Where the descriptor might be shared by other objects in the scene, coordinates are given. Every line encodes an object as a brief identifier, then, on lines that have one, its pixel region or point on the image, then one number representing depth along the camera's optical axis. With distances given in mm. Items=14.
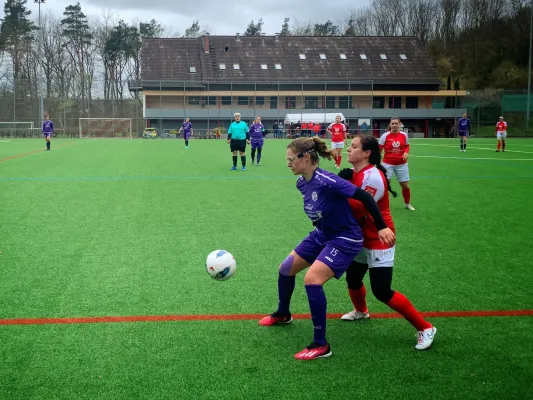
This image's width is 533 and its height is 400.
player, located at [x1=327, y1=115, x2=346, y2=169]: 19938
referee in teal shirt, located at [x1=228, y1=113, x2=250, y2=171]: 18422
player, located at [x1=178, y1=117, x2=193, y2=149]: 33375
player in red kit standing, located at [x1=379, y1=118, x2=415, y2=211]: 10883
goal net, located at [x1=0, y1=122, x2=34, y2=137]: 52219
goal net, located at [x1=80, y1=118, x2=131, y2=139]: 54925
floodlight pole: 50309
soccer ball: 4781
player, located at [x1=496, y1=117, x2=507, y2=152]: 27672
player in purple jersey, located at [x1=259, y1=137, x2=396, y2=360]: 4145
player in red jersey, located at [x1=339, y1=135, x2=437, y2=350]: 4293
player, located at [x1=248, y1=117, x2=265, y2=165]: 20922
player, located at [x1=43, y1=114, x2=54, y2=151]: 29453
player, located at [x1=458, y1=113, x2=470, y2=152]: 28178
